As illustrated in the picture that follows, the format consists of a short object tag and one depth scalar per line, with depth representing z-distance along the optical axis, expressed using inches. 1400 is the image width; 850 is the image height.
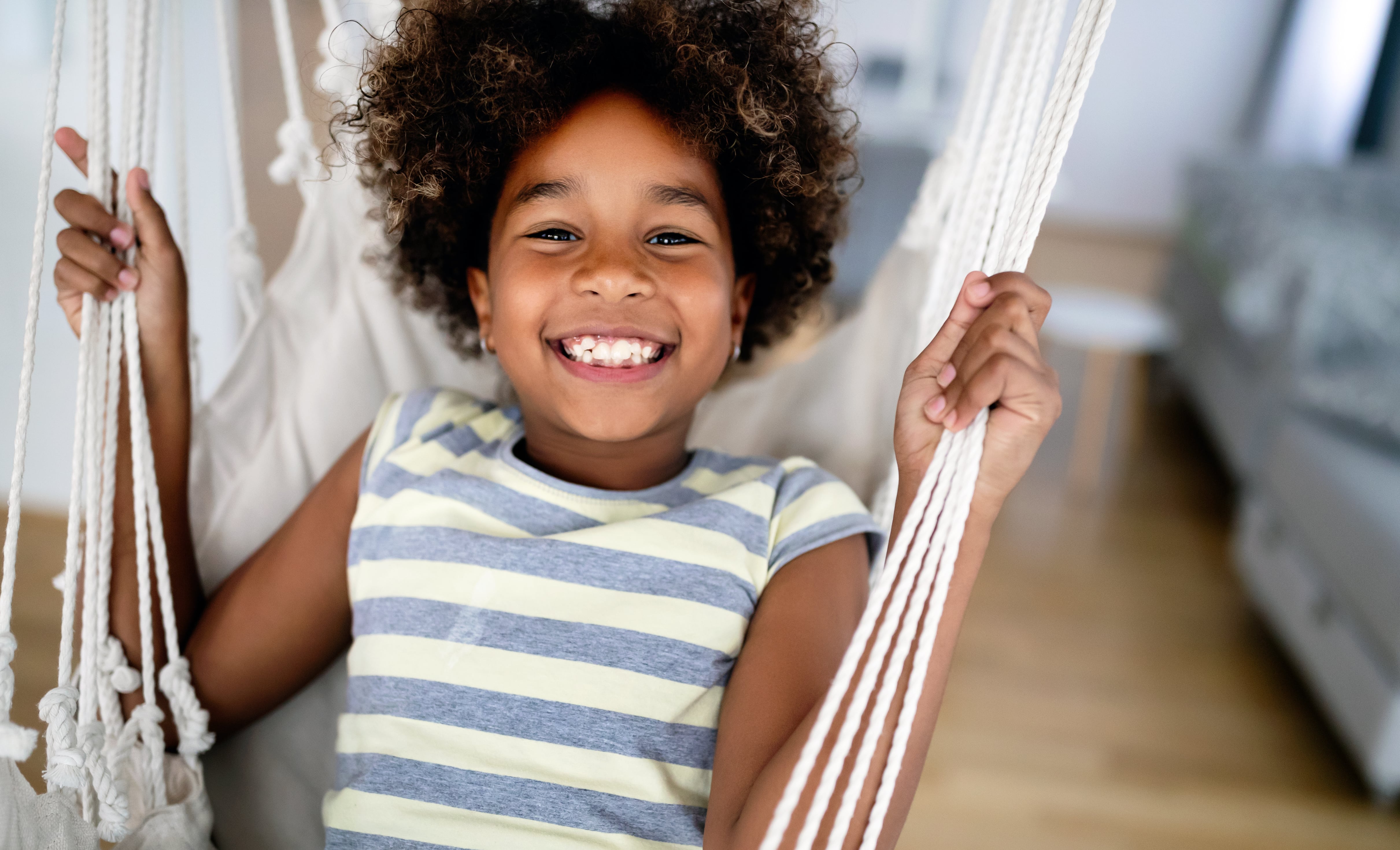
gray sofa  67.4
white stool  111.3
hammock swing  26.8
